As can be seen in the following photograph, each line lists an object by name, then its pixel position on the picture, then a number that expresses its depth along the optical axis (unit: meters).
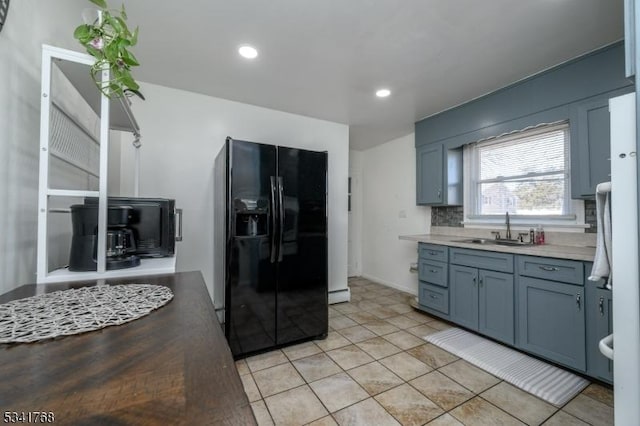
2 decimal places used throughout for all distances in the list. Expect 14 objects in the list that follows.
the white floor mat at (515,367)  1.82
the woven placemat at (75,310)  0.65
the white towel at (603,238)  1.18
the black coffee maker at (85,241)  1.21
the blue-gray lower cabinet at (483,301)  2.35
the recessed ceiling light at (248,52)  2.07
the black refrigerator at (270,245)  2.20
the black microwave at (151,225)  1.49
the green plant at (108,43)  1.00
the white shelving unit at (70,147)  1.04
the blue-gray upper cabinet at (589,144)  2.01
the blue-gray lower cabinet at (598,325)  1.79
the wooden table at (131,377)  0.40
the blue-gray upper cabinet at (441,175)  3.32
